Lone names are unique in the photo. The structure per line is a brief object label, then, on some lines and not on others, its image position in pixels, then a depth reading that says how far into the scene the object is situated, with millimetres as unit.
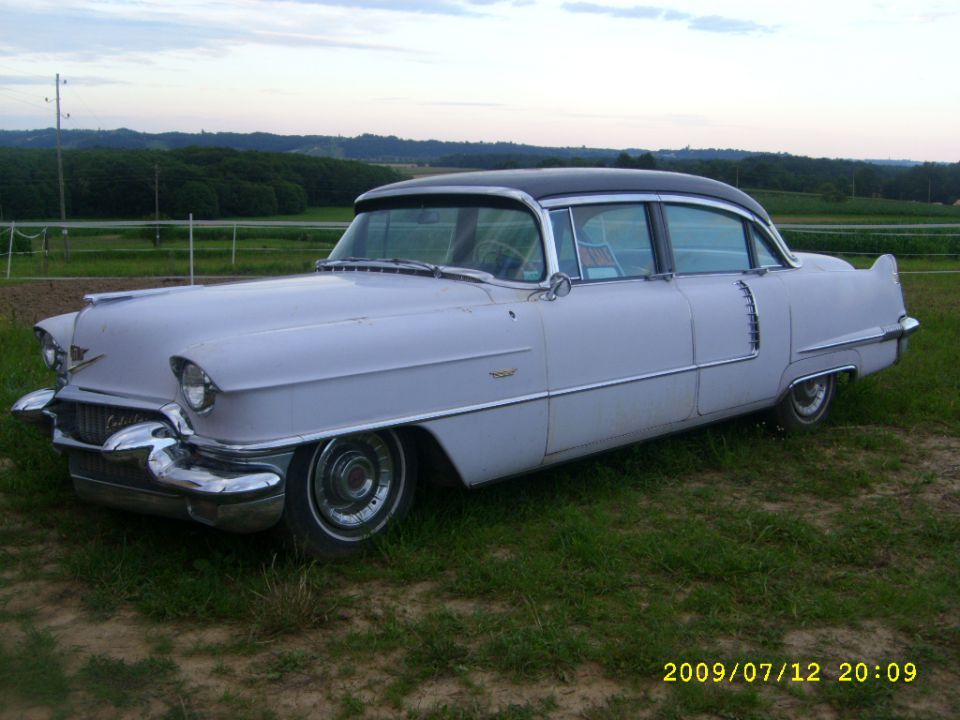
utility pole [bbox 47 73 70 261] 35150
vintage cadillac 3682
